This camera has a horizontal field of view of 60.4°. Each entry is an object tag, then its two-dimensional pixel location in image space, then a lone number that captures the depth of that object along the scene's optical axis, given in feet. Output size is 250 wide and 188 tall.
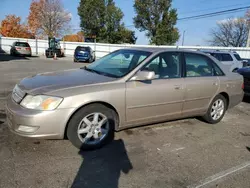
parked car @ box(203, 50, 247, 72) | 39.31
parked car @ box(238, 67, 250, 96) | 22.35
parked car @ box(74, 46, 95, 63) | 69.64
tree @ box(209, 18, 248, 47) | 155.74
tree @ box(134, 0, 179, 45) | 100.32
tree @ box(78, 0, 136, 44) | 106.48
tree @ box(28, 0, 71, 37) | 146.30
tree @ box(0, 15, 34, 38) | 160.86
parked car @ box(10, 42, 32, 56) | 72.02
